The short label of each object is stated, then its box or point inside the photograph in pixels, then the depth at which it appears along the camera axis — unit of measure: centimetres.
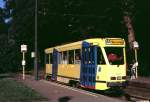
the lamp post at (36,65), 2164
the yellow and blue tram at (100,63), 1395
